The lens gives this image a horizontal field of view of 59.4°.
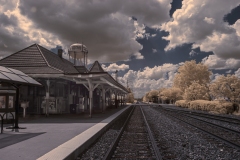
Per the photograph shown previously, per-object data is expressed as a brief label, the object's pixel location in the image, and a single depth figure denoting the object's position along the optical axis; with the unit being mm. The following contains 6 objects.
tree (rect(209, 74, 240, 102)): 31189
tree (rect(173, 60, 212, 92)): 59531
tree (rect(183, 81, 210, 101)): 43969
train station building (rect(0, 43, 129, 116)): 18812
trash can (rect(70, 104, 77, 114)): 24492
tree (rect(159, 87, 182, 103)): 62738
